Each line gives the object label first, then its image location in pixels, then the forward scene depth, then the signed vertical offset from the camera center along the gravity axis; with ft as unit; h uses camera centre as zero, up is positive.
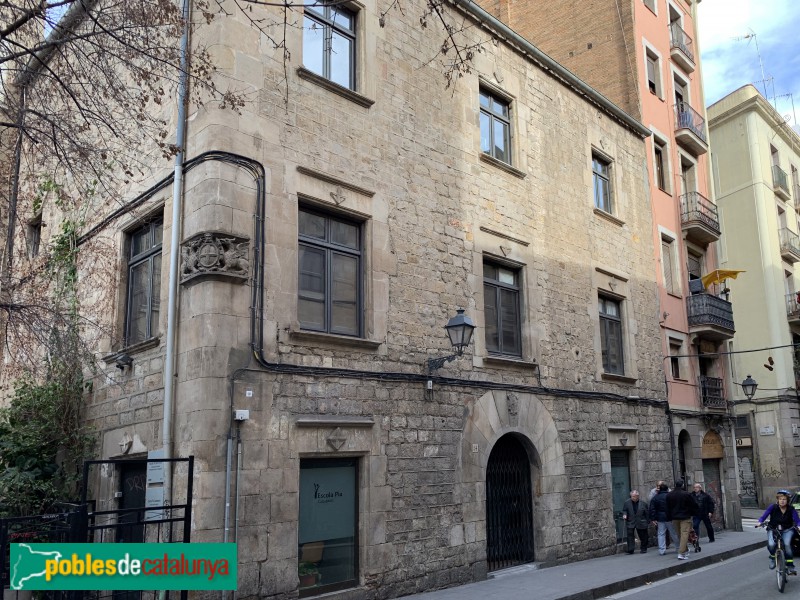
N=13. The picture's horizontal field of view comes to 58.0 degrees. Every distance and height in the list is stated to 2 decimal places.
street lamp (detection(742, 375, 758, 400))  68.39 +5.24
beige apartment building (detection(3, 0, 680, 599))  29.01 +6.21
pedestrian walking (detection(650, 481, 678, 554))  49.21 -4.82
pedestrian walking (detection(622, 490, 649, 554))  49.67 -4.97
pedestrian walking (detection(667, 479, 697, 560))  48.21 -4.39
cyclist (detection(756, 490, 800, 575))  36.52 -3.91
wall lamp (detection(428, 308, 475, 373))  35.04 +5.65
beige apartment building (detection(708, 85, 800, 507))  91.81 +22.76
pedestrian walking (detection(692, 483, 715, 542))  52.88 -4.79
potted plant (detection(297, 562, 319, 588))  29.93 -5.01
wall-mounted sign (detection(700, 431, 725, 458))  65.62 -0.28
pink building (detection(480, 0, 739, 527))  63.82 +23.71
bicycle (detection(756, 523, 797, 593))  35.53 -5.67
